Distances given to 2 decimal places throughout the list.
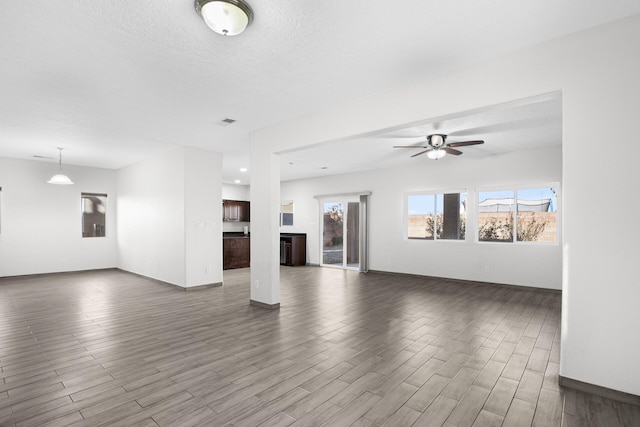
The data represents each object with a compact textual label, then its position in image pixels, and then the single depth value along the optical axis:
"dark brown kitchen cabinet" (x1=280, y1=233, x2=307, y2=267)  9.86
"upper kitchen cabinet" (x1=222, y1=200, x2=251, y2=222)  10.73
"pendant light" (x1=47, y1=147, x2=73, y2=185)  6.32
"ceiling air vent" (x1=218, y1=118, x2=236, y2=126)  4.57
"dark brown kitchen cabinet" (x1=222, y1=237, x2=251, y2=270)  9.22
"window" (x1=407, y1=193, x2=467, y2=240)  7.31
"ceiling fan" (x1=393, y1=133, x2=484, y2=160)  5.10
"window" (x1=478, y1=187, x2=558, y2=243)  6.27
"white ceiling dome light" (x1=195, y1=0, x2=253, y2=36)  2.09
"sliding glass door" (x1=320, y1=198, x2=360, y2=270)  9.22
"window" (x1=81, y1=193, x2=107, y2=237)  8.38
